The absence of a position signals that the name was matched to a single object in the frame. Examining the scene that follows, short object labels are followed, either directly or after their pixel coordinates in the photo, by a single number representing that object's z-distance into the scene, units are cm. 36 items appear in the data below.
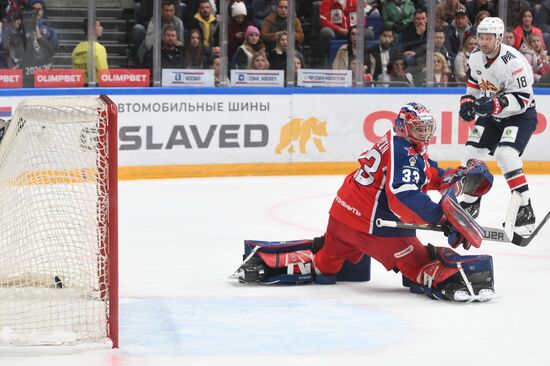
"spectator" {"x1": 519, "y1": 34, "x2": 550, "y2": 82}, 1950
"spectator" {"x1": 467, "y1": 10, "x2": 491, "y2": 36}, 1916
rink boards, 1739
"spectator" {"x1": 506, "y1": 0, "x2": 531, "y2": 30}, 1939
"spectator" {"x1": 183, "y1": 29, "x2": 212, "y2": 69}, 1812
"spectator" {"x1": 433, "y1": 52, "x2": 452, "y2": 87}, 1909
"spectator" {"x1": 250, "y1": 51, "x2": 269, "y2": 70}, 1841
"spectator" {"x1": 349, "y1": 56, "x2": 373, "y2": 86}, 1881
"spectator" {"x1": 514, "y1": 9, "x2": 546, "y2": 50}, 1947
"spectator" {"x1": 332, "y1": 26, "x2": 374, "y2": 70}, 1886
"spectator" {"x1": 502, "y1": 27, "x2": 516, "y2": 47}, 1936
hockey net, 757
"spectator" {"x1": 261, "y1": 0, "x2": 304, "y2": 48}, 1858
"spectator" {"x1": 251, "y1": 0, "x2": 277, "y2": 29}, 1853
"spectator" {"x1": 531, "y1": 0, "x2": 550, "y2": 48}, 1961
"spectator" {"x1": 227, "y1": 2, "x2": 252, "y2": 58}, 1839
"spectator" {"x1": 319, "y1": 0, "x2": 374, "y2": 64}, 1887
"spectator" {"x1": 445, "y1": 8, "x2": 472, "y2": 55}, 1908
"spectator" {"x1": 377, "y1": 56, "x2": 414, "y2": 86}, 1891
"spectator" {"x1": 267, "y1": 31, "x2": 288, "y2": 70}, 1858
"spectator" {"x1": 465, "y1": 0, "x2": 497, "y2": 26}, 1919
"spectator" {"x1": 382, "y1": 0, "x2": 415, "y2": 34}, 1900
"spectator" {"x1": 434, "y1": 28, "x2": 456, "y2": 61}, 1899
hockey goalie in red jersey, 912
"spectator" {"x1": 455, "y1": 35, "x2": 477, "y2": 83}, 1917
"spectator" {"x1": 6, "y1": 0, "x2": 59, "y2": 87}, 1700
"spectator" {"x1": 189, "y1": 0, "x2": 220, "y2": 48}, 1827
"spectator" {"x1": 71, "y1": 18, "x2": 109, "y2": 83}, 1733
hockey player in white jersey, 1270
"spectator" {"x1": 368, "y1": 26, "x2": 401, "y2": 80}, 1897
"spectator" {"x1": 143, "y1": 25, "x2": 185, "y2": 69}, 1794
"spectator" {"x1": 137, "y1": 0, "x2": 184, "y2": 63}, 1791
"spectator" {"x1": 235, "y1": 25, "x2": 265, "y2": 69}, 1841
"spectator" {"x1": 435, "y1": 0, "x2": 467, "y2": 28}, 1897
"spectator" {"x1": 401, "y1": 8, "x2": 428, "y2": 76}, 1895
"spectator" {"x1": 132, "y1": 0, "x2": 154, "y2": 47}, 1789
